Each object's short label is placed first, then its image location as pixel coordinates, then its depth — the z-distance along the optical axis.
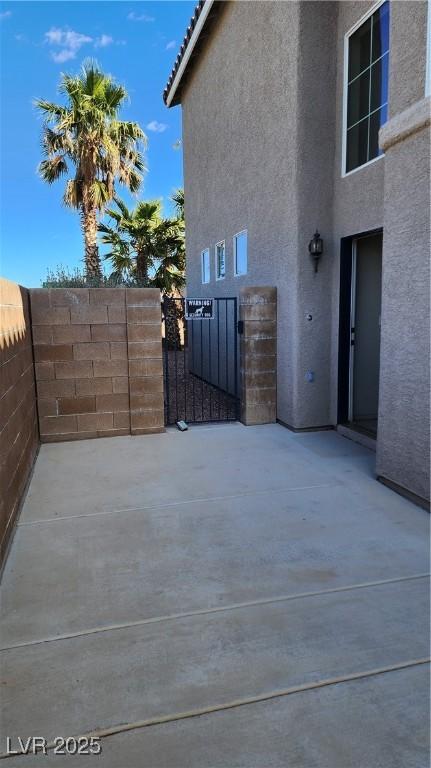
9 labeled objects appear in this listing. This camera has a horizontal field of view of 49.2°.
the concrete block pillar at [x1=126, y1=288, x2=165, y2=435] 6.21
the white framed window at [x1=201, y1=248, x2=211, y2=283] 10.69
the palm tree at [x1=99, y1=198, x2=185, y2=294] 14.89
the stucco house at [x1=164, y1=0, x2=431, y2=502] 3.87
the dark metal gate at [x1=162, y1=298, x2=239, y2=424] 7.69
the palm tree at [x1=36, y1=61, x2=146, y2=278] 11.88
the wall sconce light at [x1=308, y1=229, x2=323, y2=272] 5.94
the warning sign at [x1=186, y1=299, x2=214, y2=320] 6.77
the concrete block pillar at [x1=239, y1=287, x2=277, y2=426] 6.69
